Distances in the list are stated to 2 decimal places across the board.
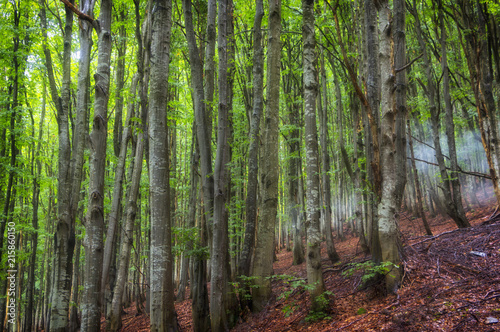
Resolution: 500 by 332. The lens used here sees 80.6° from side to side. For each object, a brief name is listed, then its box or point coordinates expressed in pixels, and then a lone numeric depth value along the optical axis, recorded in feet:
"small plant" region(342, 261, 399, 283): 15.19
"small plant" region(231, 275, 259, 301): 20.95
